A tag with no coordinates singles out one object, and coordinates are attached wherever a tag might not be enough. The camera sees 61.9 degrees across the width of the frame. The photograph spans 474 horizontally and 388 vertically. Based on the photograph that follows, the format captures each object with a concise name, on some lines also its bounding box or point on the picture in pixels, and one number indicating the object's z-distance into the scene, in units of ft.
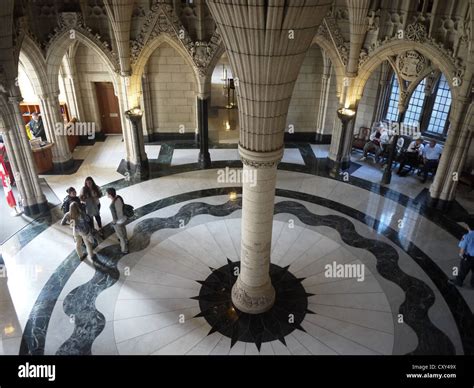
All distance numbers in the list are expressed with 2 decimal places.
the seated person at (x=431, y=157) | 41.34
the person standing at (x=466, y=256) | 26.17
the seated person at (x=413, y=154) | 42.70
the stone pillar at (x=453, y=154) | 33.50
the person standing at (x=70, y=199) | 28.42
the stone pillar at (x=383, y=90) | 46.40
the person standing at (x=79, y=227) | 27.35
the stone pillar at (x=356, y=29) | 35.29
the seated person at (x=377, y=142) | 45.47
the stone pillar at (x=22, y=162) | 32.78
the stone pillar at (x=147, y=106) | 48.24
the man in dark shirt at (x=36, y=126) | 43.29
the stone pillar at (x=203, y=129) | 42.01
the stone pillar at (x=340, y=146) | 42.80
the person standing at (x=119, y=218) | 28.63
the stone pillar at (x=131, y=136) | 39.99
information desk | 41.68
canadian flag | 35.60
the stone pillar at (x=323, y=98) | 47.60
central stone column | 20.85
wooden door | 50.42
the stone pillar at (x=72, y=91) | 46.96
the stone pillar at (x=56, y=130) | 40.98
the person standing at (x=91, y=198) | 30.60
